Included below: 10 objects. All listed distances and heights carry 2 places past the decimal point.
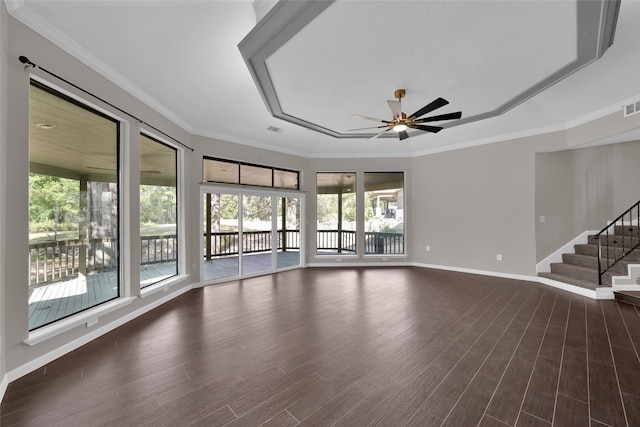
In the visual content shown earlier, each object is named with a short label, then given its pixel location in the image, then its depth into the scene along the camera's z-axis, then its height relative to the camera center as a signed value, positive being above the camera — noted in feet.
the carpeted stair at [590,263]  14.39 -3.09
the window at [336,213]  23.24 +0.05
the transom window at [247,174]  17.71 +2.96
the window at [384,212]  23.16 +0.11
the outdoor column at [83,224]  9.73 -0.35
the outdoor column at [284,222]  21.54 -0.68
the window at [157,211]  12.76 +0.18
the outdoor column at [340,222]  23.48 -0.76
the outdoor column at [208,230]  17.54 -1.08
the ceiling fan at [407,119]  10.46 +4.16
